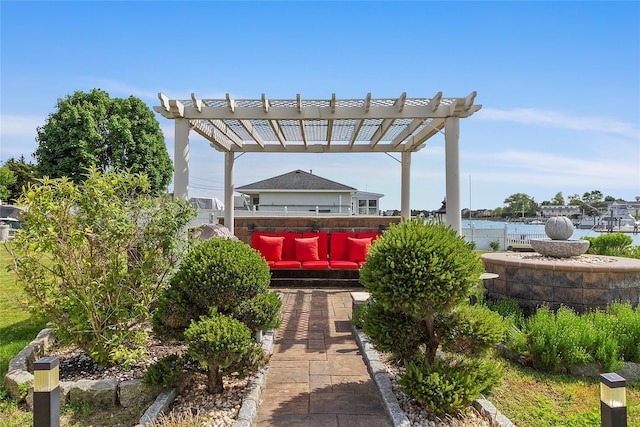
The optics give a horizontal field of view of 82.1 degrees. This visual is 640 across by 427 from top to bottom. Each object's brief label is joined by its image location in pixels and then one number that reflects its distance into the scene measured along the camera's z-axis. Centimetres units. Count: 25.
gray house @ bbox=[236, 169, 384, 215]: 1744
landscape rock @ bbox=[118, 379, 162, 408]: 285
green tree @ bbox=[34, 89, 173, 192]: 1694
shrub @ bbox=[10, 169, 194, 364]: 305
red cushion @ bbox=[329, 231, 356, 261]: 770
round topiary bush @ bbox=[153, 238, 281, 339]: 281
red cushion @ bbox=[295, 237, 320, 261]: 744
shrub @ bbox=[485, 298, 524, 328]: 426
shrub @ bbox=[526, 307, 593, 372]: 338
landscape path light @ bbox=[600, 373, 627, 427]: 175
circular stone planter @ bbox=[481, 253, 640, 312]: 455
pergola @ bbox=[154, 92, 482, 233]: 604
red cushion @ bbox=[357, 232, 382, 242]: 780
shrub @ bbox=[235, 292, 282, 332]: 293
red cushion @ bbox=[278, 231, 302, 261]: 765
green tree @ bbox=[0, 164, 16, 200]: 2581
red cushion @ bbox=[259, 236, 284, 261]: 745
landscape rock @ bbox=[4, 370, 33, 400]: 291
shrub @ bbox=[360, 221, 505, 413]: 245
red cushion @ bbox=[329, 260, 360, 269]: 701
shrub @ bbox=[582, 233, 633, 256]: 823
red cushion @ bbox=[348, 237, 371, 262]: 738
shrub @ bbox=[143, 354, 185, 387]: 275
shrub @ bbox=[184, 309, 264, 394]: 254
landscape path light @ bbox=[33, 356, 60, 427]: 193
